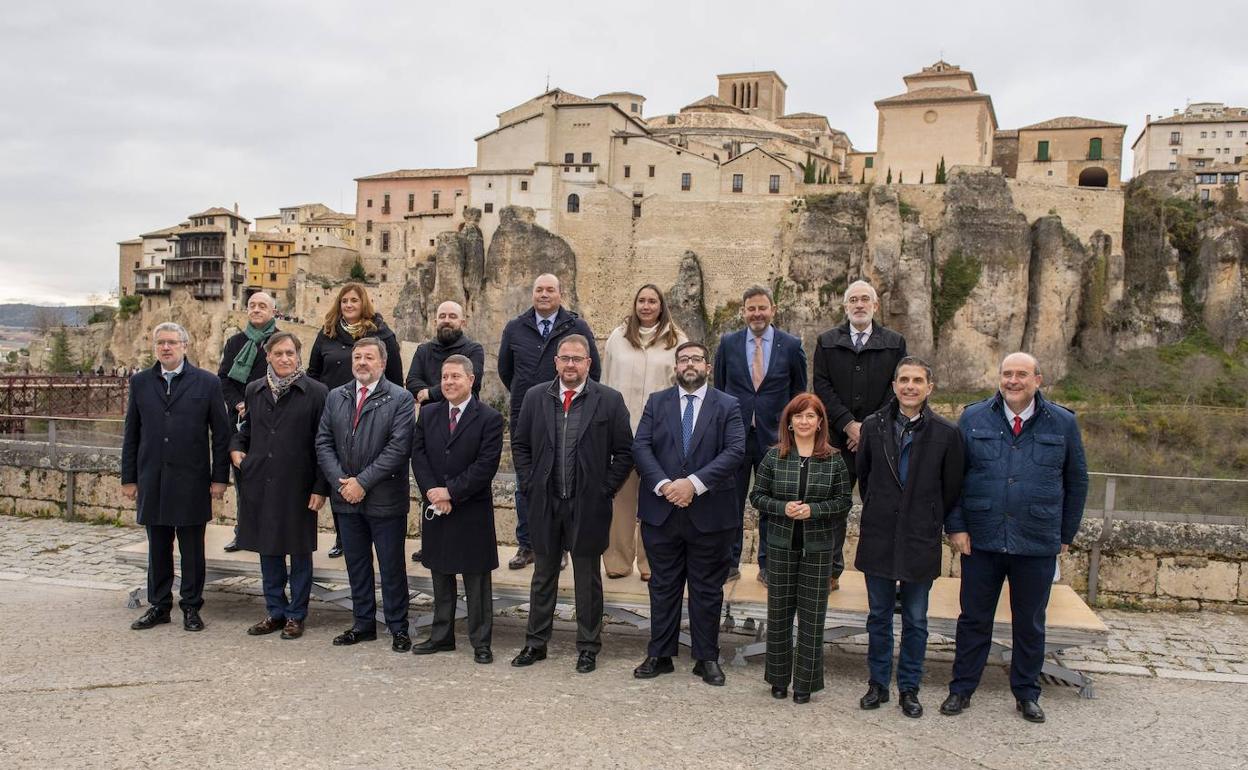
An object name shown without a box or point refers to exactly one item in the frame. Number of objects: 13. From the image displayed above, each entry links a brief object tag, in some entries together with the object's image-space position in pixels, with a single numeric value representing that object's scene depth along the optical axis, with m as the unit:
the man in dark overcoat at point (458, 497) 5.73
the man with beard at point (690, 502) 5.40
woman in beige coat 6.41
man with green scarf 7.47
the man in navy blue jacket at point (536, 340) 6.88
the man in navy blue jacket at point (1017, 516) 5.04
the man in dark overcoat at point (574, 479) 5.58
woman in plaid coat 5.12
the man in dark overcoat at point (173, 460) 6.38
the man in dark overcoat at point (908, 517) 5.08
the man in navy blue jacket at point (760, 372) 6.42
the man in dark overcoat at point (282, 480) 6.16
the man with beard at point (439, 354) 7.03
